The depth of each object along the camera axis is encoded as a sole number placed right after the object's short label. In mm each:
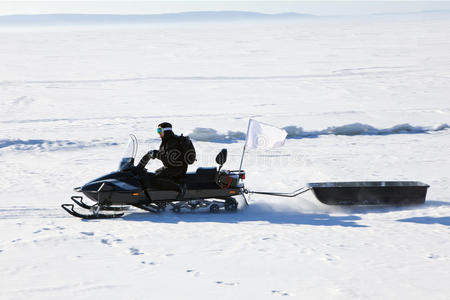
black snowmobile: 12914
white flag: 13414
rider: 12508
